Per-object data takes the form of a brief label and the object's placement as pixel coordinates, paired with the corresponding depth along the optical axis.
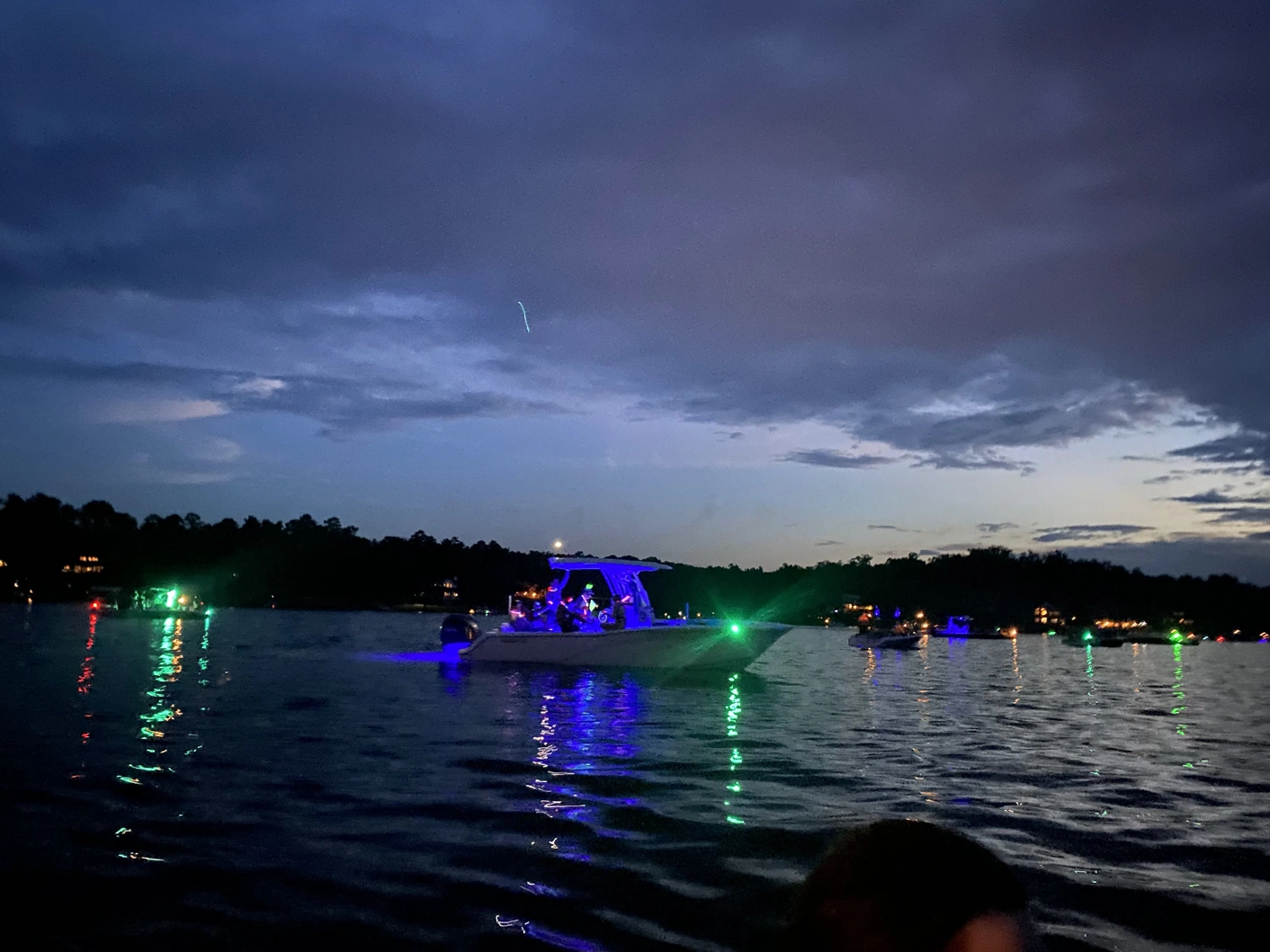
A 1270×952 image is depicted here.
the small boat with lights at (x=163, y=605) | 102.25
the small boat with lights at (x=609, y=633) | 32.69
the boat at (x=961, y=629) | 190.91
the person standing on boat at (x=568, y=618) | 35.41
